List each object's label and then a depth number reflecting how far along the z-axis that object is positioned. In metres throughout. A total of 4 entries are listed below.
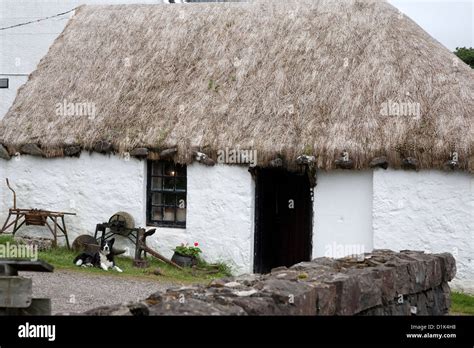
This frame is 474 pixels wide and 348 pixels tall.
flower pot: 15.28
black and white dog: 14.83
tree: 35.59
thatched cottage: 14.29
